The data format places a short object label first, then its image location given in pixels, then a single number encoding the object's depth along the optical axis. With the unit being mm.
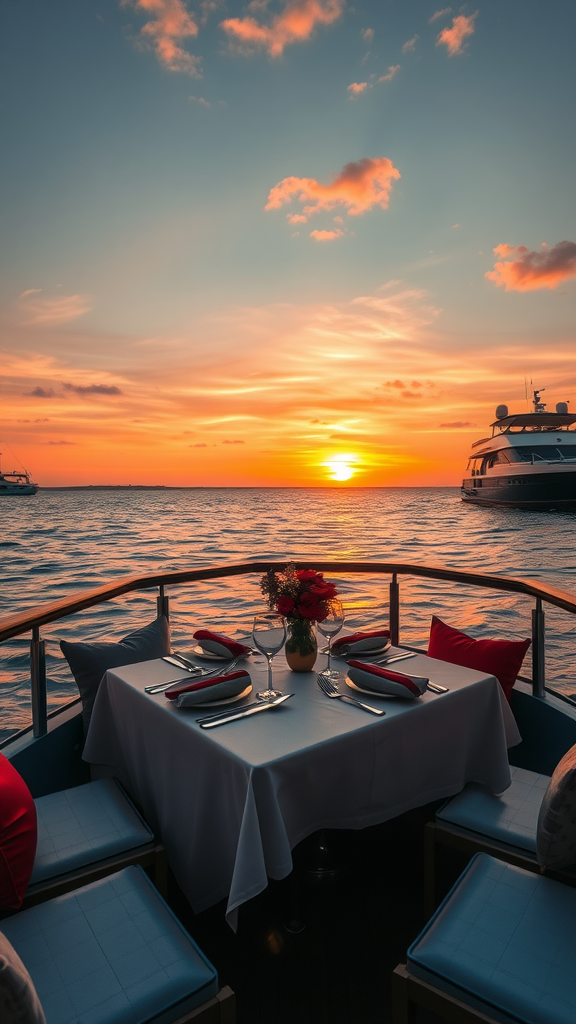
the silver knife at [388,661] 1888
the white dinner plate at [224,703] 1525
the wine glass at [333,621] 1754
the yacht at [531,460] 25047
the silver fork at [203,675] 1667
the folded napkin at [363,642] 1950
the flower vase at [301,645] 1827
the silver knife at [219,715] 1441
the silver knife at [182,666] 1851
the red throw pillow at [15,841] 1167
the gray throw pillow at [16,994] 618
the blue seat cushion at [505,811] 1436
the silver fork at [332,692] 1502
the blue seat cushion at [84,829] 1332
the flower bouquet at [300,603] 1721
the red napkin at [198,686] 1557
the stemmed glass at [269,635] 1627
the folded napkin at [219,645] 1958
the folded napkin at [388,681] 1553
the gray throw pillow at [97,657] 1975
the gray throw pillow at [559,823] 1160
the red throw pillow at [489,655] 2119
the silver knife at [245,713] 1398
